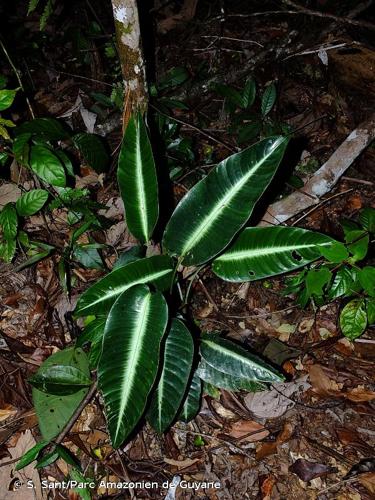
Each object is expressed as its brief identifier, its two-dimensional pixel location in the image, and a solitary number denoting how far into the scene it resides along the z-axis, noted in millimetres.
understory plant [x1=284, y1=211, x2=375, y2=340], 1518
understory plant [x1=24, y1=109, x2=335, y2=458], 1350
